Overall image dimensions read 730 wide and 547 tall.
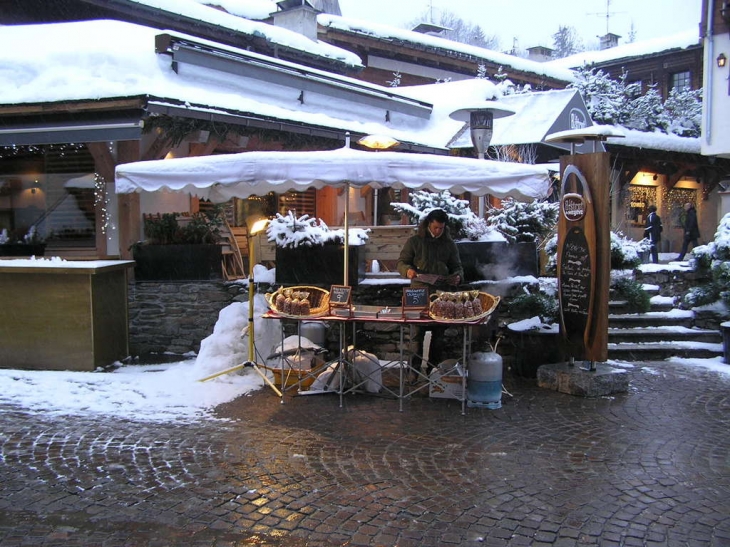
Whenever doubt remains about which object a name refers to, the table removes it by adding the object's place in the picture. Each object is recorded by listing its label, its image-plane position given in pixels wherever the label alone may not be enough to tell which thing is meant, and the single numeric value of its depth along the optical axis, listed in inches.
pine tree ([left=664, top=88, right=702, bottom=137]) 804.7
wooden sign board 261.3
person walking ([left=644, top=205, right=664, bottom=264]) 668.1
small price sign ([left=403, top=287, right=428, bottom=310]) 246.4
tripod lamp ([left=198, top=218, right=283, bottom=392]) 275.1
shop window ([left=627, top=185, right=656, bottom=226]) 829.8
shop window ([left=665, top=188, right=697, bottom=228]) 866.1
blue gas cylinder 243.6
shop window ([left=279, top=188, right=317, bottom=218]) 553.0
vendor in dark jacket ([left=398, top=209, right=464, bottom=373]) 272.8
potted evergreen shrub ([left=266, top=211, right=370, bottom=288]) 336.8
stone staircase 339.9
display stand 238.8
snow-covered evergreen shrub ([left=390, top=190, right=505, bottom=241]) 337.7
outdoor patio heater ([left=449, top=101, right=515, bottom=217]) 342.6
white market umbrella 246.2
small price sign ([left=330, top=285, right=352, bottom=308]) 251.3
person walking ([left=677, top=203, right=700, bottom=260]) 650.2
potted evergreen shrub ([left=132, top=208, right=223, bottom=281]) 368.5
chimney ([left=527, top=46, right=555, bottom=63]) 1171.3
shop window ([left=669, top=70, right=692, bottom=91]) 989.2
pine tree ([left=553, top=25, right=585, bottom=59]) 1713.0
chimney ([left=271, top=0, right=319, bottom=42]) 630.4
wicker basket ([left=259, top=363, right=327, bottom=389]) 267.0
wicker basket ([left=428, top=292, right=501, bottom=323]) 233.5
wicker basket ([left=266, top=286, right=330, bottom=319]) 255.1
